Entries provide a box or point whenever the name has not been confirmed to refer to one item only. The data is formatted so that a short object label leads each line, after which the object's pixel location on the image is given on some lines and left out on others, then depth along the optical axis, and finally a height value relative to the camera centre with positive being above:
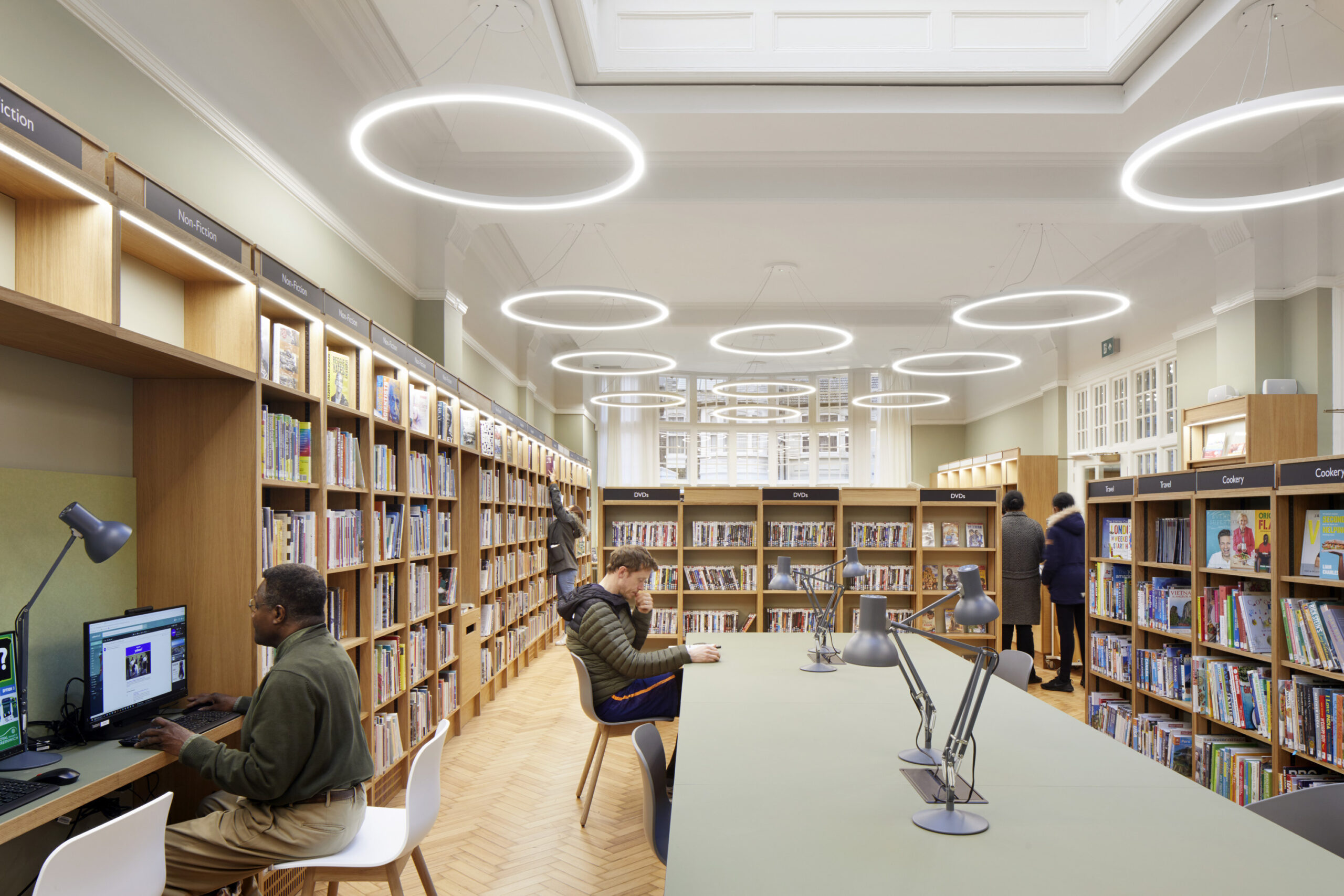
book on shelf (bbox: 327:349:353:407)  3.73 +0.46
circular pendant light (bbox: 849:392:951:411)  12.17 +1.16
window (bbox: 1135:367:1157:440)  9.29 +0.80
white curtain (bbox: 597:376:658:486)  16.75 +0.67
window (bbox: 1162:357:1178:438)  8.82 +0.92
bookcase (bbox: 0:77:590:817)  2.26 +0.26
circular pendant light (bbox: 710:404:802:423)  14.34 +1.17
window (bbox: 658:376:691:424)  17.41 +1.40
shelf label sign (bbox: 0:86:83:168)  1.92 +0.87
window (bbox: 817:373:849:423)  17.30 +1.61
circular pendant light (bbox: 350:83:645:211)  3.66 +1.67
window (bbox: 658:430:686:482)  17.44 +0.44
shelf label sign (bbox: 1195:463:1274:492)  3.77 -0.03
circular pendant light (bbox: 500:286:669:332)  6.49 +1.44
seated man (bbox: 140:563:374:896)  2.38 -0.84
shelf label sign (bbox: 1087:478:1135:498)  5.06 -0.09
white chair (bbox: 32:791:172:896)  1.74 -0.85
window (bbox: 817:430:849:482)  17.23 +0.41
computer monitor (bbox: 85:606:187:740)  2.43 -0.59
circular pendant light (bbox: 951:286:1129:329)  6.41 +1.40
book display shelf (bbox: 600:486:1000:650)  7.30 -0.57
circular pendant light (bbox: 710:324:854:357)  8.22 +1.48
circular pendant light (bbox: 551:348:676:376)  8.82 +1.34
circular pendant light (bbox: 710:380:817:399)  11.77 +1.31
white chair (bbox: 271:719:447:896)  2.52 -1.16
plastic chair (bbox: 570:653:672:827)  4.02 -1.23
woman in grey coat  7.39 -0.85
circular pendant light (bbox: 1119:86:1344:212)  3.66 +1.63
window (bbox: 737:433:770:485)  17.47 +0.43
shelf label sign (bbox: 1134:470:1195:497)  4.44 -0.05
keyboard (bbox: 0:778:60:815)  1.92 -0.75
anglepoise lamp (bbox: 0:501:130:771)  2.23 -0.19
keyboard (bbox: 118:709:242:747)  2.64 -0.79
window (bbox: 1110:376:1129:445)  9.96 +0.82
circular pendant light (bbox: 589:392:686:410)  12.16 +1.20
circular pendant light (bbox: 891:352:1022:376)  9.44 +1.37
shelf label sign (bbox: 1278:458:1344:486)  3.35 +0.00
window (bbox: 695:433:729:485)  17.55 +0.37
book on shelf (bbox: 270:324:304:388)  3.21 +0.50
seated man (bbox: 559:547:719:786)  3.90 -0.84
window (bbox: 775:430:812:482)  17.33 +0.43
